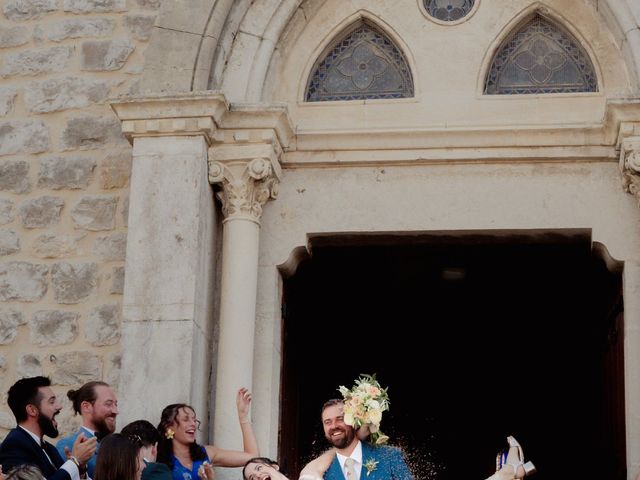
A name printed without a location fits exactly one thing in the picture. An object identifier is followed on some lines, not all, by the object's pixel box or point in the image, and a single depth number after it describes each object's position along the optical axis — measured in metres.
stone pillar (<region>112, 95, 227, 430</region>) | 8.29
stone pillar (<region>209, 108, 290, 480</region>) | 8.55
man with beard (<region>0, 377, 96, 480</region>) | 7.16
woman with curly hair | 7.84
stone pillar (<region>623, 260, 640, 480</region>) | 8.34
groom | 7.27
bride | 6.80
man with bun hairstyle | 7.88
